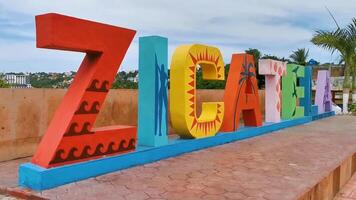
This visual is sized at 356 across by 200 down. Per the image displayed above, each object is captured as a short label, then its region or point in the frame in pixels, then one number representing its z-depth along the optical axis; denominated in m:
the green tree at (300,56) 38.16
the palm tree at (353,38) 17.03
